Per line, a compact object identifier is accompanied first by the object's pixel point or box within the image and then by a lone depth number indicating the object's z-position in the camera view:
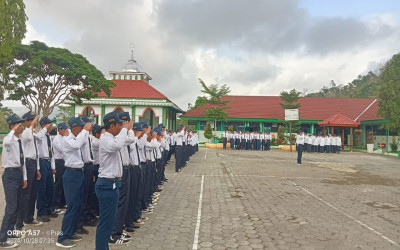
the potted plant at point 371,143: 25.74
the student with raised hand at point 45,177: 5.48
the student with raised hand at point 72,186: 4.29
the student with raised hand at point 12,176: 4.26
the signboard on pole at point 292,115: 26.52
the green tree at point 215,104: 30.38
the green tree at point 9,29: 16.97
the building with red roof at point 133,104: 30.53
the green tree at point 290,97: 29.42
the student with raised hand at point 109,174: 3.59
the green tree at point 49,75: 18.27
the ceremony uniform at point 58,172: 5.91
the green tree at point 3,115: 38.56
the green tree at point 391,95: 22.95
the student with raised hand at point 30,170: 4.83
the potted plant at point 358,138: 30.97
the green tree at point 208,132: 29.70
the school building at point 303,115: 31.16
